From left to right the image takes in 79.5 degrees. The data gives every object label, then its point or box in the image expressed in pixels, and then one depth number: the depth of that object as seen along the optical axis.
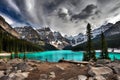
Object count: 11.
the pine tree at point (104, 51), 29.05
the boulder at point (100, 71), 7.76
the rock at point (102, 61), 10.94
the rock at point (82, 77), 7.61
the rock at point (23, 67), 9.39
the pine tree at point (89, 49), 25.84
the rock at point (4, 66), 10.30
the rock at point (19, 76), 7.89
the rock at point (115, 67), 8.22
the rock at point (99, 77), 7.30
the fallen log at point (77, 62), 11.99
